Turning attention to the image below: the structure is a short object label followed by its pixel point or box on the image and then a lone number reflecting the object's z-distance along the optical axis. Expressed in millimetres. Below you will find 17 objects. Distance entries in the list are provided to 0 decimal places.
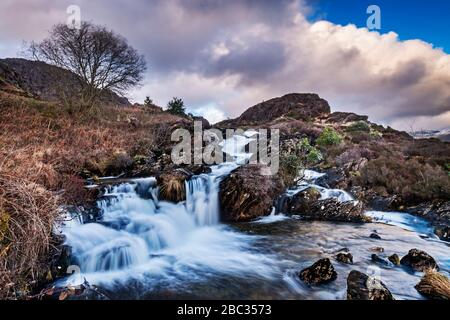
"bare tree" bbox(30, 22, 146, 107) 18078
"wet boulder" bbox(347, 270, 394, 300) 4039
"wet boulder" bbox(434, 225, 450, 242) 7965
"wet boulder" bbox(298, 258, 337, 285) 5164
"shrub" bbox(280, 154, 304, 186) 12195
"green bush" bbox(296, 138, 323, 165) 14594
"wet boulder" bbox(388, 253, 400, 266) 6054
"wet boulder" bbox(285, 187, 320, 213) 10124
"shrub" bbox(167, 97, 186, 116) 31125
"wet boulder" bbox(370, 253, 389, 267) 6125
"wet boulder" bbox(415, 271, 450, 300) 4570
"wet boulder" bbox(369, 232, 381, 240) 7782
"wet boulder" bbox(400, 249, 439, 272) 5746
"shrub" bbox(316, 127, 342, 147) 18620
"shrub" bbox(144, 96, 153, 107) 33325
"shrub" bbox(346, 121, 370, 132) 27031
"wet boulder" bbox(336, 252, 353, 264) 6109
